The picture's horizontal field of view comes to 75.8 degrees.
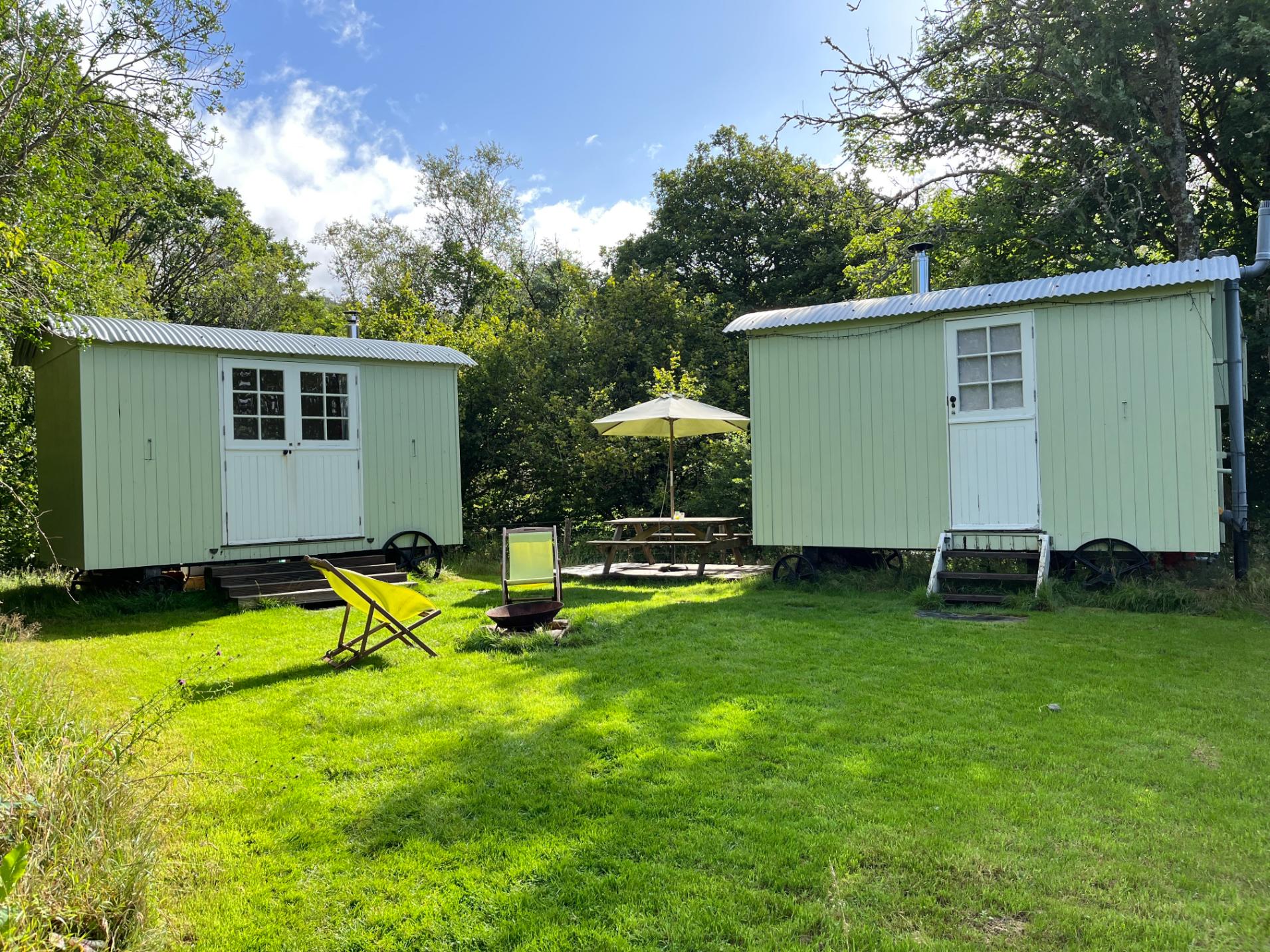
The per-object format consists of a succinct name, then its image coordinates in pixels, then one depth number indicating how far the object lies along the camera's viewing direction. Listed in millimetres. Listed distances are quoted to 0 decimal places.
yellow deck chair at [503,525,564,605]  6801
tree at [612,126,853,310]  20328
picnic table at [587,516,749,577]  8914
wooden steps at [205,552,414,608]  8000
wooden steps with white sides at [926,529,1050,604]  7113
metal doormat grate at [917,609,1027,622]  6373
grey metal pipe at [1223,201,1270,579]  6914
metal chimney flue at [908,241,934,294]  8312
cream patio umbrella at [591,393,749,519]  9219
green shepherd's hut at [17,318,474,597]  7844
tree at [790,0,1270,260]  10594
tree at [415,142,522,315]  24469
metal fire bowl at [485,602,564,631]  6043
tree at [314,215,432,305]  25453
